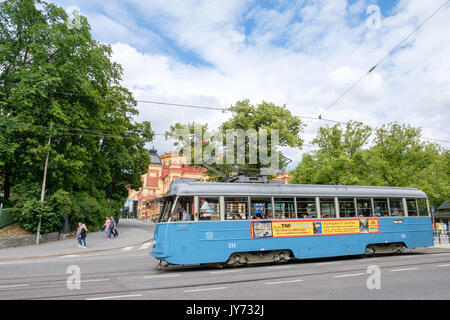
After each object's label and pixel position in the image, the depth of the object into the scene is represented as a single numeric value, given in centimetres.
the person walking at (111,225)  2525
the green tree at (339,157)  3150
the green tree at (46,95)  2053
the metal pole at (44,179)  2057
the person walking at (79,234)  1941
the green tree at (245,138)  3033
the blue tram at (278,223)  1041
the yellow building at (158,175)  7550
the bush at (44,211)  2022
